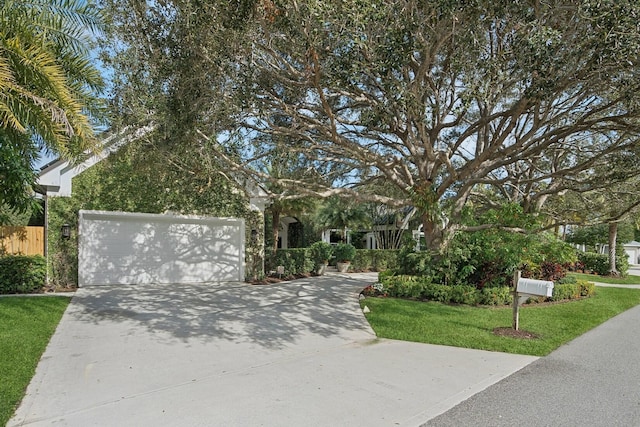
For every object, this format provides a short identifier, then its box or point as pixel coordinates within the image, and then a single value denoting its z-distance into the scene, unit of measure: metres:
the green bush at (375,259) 21.14
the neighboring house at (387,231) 25.22
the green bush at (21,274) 11.12
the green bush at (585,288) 12.70
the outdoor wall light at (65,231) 12.45
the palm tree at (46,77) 5.98
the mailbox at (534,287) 7.27
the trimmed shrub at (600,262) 21.64
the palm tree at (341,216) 23.41
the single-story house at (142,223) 12.37
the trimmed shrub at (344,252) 20.30
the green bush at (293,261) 17.14
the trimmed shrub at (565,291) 11.49
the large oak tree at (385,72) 6.47
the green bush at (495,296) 10.25
